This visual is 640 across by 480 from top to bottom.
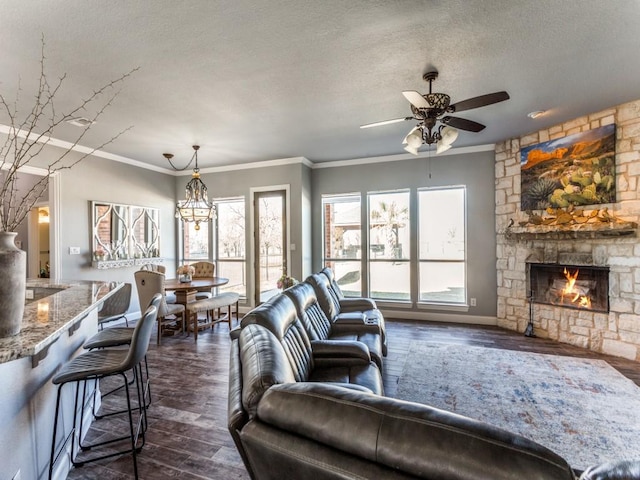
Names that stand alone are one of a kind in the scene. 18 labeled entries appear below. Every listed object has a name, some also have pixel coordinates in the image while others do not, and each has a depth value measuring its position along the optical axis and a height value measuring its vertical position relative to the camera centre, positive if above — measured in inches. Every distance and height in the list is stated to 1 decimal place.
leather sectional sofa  28.4 -21.0
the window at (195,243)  258.1 -3.2
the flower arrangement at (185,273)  192.7 -21.0
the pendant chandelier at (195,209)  184.5 +17.7
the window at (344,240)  233.6 -1.7
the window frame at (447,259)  207.6 -15.0
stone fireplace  143.3 -10.0
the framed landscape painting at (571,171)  150.6 +33.7
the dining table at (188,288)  176.7 -27.7
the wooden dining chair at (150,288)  161.9 -24.9
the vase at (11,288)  50.1 -7.6
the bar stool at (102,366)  68.3 -28.6
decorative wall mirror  199.2 +3.2
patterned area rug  86.6 -55.7
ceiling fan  98.3 +42.3
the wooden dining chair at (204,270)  226.7 -22.4
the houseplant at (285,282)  152.0 -21.2
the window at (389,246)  221.9 -6.3
